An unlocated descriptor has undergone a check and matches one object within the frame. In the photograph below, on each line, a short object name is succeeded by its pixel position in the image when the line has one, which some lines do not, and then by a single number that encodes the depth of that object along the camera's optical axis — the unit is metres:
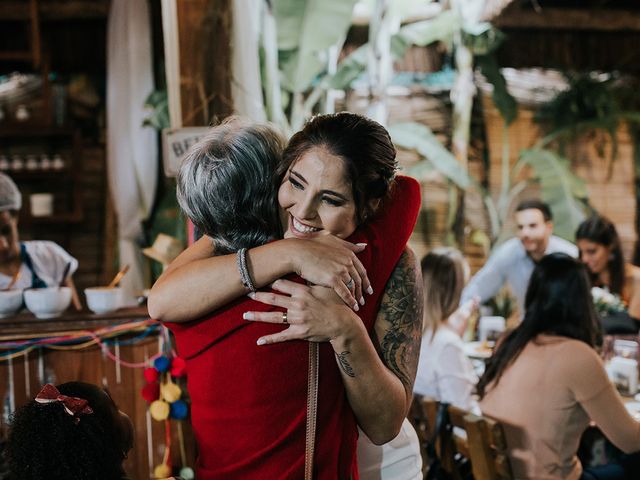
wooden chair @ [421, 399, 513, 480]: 2.38
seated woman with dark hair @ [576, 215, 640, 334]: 4.27
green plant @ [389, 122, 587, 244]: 5.44
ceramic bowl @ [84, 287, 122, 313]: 2.80
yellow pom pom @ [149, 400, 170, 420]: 2.64
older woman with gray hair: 1.39
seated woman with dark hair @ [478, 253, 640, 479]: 2.51
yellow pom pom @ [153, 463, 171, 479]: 2.68
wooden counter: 2.66
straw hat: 3.04
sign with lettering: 2.96
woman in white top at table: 3.08
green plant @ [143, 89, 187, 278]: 4.81
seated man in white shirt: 4.47
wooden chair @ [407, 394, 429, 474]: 2.87
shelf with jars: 5.80
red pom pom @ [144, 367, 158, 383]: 2.64
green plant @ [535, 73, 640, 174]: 6.03
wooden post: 3.19
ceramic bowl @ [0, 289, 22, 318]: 2.79
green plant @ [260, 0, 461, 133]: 4.73
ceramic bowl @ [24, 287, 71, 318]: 2.74
